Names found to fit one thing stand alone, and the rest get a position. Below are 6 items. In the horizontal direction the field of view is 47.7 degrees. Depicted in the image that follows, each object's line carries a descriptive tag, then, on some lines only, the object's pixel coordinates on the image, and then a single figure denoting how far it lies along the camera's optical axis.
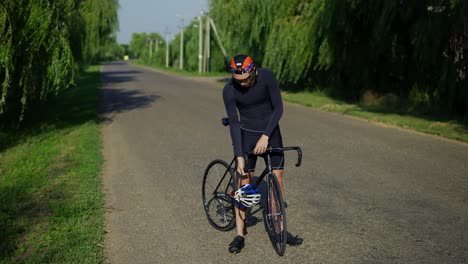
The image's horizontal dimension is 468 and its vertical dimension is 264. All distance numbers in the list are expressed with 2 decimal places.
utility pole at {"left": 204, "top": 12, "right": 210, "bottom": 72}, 50.12
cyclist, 4.70
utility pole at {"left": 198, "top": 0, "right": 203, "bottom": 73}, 51.84
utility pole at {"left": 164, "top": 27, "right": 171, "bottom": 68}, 81.01
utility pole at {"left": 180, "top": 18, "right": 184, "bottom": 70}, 66.42
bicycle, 4.69
